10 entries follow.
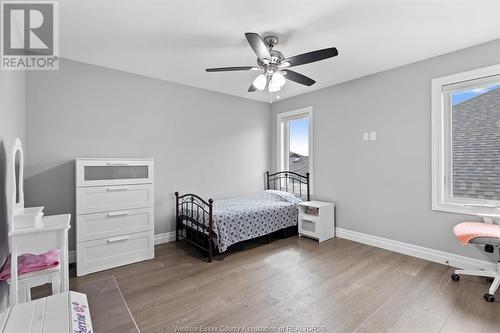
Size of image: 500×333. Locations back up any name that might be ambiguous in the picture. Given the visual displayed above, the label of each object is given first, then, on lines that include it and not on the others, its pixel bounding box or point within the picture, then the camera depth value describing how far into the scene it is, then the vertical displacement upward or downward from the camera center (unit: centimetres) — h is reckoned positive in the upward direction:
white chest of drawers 249 -53
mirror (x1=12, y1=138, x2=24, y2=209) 178 -8
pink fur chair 196 -64
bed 288 -72
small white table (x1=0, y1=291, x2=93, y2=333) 75 -52
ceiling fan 194 +96
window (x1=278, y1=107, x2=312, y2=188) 416 +46
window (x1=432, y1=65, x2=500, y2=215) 245 +25
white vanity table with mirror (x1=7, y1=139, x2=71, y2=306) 147 -54
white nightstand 347 -84
